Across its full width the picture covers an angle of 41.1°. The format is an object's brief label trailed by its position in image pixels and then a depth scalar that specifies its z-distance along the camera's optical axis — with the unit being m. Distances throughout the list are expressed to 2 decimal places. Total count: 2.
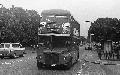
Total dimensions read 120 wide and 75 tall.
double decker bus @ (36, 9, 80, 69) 10.89
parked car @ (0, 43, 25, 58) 18.34
